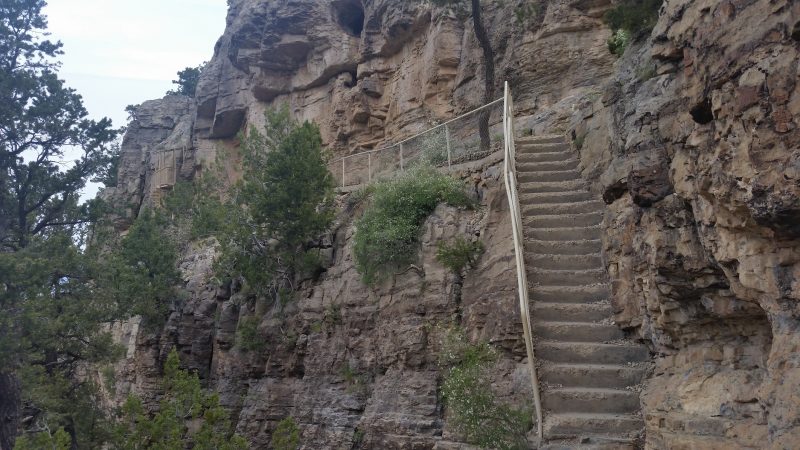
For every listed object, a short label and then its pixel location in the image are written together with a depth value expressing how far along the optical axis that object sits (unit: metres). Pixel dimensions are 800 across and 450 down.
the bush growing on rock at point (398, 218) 10.45
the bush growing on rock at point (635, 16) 7.03
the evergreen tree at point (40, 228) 13.29
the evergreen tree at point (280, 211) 14.42
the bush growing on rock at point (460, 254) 9.25
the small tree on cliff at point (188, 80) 40.06
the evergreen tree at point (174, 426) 8.26
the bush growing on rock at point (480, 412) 5.81
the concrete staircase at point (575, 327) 5.30
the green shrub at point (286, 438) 8.55
